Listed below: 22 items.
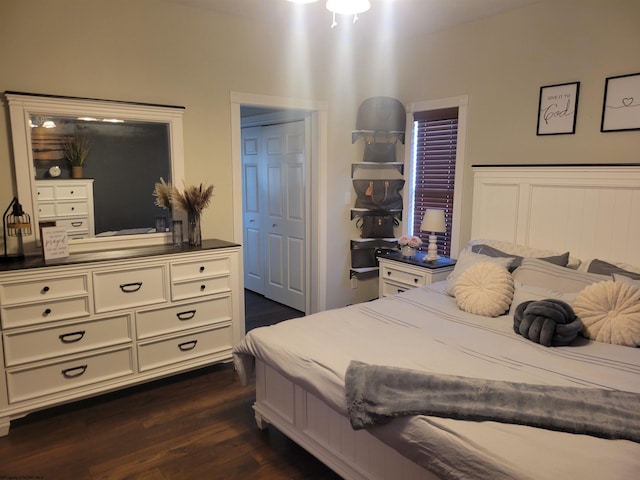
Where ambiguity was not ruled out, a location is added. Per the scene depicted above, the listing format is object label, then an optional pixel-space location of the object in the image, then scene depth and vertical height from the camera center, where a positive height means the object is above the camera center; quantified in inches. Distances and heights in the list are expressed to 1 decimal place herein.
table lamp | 145.2 -15.7
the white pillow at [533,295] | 97.9 -25.8
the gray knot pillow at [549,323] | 84.9 -27.8
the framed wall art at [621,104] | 110.0 +18.8
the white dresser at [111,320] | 100.0 -36.3
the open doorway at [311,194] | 151.9 -6.5
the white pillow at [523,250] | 118.6 -20.0
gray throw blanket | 59.1 -31.7
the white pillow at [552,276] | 101.5 -22.9
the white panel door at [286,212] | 174.9 -14.6
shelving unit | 163.5 +4.6
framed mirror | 110.9 +2.8
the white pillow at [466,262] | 115.6 -22.6
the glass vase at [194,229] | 129.6 -15.4
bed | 57.6 -31.8
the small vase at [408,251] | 153.5 -25.5
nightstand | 140.1 -30.5
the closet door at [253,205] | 196.7 -13.3
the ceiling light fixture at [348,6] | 86.6 +33.4
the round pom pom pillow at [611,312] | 86.0 -26.3
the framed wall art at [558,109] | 121.2 +19.3
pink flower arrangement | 151.3 -21.5
